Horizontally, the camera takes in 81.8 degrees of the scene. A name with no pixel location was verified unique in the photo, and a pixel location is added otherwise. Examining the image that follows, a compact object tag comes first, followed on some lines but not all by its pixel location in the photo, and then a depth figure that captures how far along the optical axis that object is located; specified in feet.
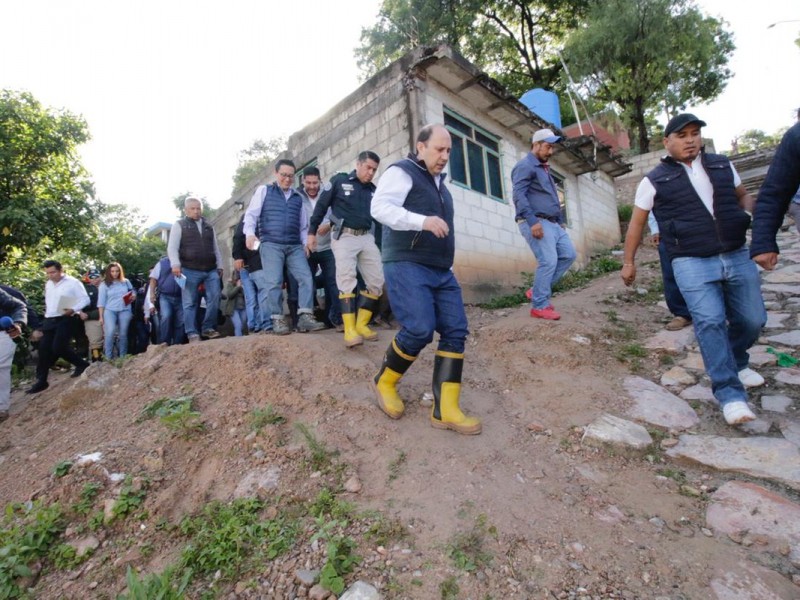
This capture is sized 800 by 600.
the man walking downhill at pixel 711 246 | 9.42
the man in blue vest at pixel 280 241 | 15.93
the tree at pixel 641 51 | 55.93
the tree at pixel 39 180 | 35.45
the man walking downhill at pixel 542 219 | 15.70
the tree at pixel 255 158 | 90.99
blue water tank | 38.09
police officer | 14.53
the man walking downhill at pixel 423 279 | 9.14
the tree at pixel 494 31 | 68.90
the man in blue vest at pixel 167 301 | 19.84
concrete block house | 23.73
